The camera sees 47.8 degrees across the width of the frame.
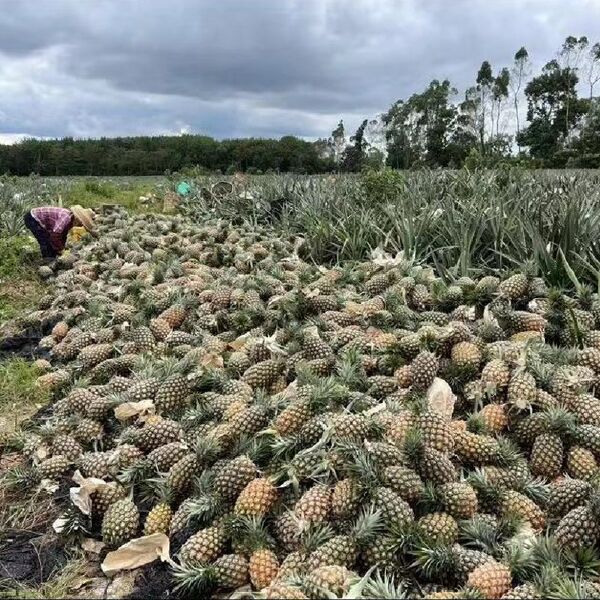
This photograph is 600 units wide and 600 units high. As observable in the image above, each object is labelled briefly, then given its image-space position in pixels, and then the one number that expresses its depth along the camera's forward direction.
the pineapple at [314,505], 2.02
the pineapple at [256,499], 2.12
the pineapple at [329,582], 1.73
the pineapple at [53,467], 2.68
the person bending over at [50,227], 7.29
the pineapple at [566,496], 2.10
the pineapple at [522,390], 2.50
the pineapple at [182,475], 2.36
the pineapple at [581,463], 2.26
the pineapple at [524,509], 2.08
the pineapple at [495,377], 2.62
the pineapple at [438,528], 1.92
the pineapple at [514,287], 3.57
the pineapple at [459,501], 2.02
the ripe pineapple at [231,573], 1.97
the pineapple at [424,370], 2.71
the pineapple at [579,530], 1.93
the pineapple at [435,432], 2.22
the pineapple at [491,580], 1.75
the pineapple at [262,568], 1.93
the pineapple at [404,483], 2.03
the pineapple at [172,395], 2.86
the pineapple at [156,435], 2.63
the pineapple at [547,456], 2.29
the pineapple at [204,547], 2.03
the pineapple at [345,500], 2.01
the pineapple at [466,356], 2.79
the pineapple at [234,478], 2.20
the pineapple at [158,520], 2.25
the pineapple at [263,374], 2.96
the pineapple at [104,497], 2.41
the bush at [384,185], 6.42
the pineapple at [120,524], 2.26
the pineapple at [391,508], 1.94
